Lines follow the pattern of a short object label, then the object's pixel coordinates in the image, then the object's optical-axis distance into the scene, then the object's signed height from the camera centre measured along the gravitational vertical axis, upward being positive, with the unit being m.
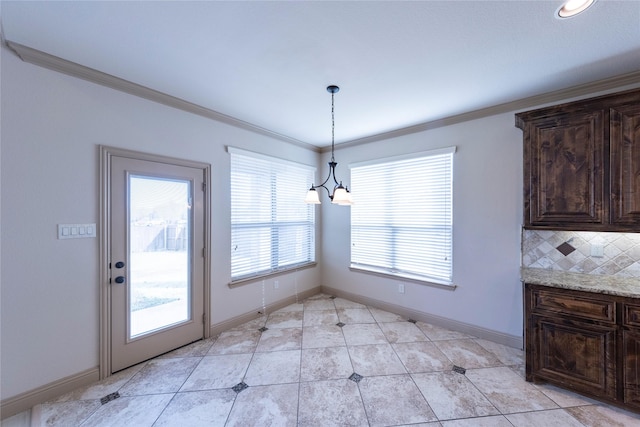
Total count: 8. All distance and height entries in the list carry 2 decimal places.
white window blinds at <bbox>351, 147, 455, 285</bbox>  3.30 -0.04
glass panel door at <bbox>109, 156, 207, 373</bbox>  2.37 -0.45
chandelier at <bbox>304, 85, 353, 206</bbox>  2.41 +0.19
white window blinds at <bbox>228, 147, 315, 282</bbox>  3.41 -0.03
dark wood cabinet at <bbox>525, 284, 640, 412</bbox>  1.83 -1.04
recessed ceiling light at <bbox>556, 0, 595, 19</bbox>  1.46 +1.22
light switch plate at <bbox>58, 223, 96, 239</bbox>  2.08 -0.13
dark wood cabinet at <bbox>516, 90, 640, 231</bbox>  1.97 +0.40
